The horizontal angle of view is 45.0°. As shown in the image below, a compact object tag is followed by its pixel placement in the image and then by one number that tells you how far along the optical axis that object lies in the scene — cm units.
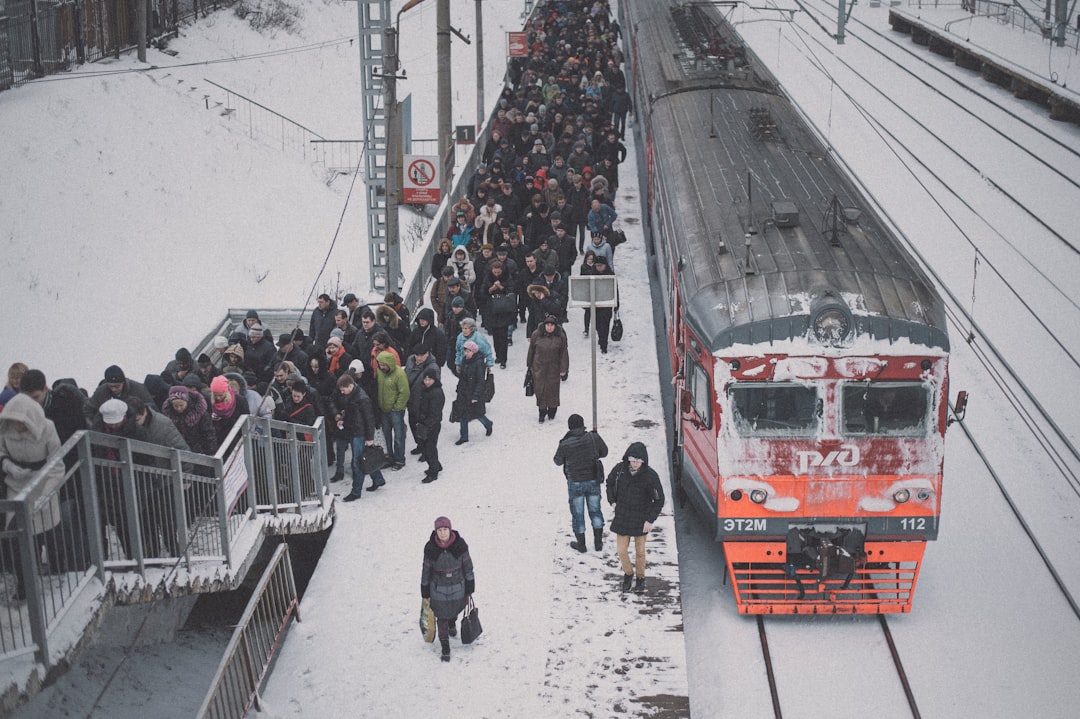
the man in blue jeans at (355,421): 1380
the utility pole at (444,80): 2292
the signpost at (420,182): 1986
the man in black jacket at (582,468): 1219
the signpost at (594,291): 1344
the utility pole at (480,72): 3167
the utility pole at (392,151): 1823
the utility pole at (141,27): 3602
